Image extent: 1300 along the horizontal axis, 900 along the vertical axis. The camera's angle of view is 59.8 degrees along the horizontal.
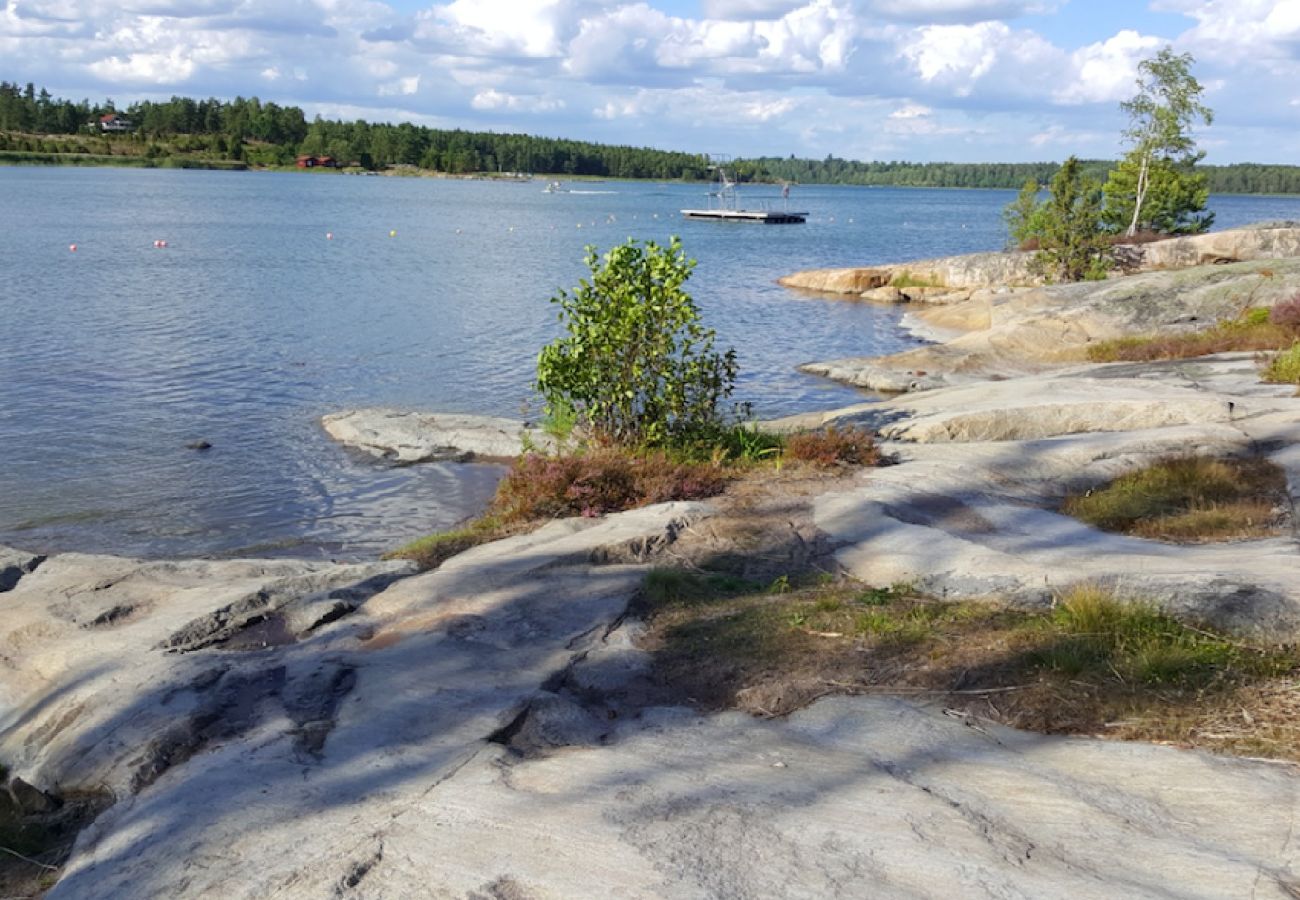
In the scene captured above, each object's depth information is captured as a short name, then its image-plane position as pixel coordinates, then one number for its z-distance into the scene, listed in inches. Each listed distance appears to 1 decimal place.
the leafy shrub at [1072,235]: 1504.7
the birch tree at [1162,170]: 1701.5
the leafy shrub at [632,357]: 497.4
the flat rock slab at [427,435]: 707.4
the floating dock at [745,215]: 4123.0
